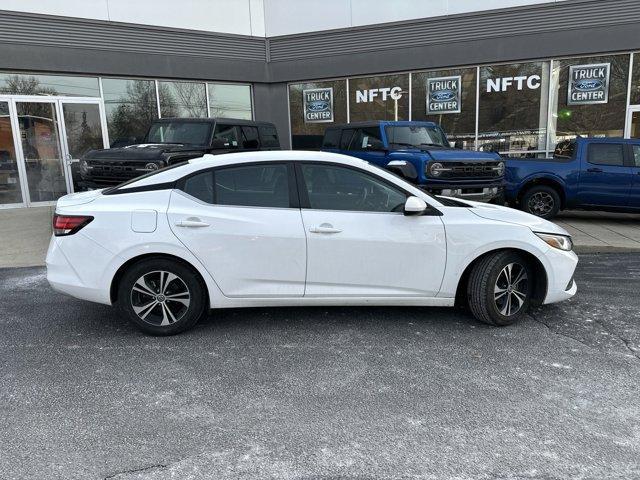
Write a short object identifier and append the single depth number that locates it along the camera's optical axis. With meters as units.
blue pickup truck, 9.38
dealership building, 12.34
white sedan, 4.21
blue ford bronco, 8.46
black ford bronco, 8.70
